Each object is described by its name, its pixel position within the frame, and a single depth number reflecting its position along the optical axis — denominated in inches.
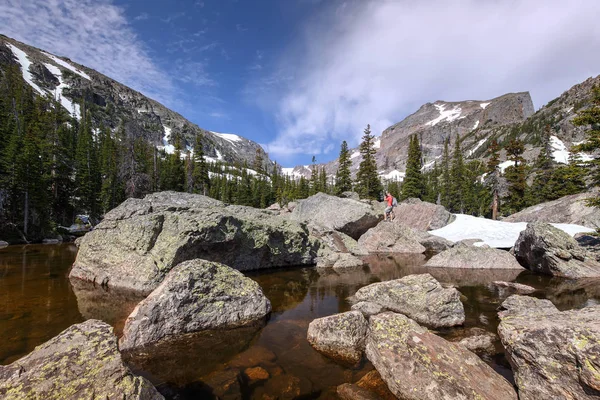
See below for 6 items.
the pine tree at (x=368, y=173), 2046.0
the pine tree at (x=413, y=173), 2076.8
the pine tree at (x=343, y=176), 2197.3
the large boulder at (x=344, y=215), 943.0
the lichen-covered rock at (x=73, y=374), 133.5
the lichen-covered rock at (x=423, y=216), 1248.2
